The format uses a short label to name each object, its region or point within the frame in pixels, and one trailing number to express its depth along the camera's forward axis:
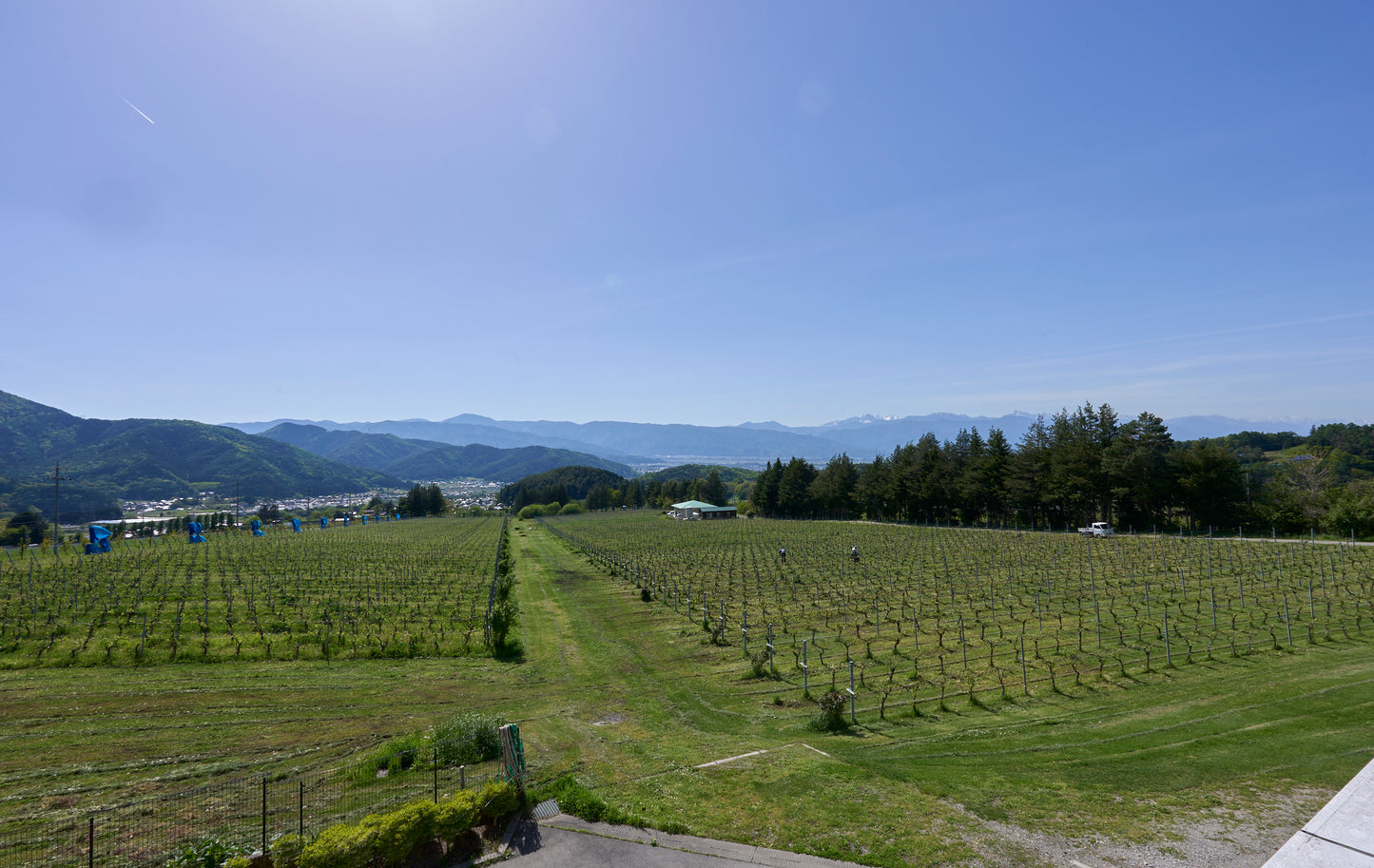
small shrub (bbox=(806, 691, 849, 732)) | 13.22
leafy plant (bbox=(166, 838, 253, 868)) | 7.55
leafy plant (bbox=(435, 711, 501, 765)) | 11.36
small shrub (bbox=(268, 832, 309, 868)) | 7.43
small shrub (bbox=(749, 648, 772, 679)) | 17.61
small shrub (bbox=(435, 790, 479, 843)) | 8.26
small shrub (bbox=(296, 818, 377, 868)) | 7.32
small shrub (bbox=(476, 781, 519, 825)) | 8.80
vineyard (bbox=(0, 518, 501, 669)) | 21.11
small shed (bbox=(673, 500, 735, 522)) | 107.06
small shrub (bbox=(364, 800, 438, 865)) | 7.70
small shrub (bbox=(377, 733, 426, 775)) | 11.21
